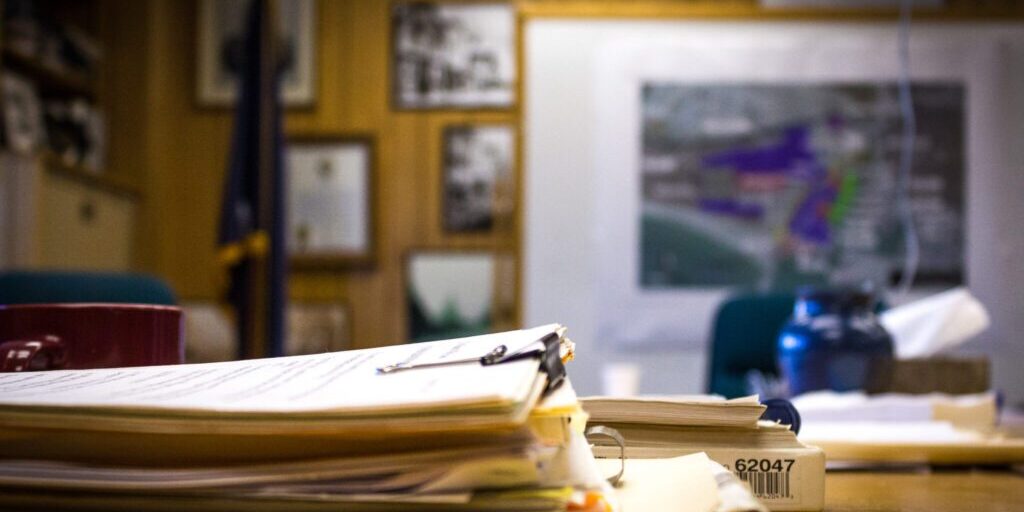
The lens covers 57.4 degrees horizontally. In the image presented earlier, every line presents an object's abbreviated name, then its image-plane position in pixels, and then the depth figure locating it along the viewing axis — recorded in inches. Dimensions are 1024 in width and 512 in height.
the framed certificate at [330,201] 130.5
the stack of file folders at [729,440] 20.1
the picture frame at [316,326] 129.3
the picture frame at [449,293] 129.0
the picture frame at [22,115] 103.5
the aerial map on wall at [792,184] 111.6
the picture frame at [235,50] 132.3
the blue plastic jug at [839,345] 42.8
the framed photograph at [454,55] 130.3
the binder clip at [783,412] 22.8
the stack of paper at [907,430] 29.6
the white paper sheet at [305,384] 12.7
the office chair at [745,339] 82.9
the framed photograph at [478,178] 129.7
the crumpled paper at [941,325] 49.7
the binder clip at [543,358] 14.8
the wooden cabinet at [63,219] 99.6
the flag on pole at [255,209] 104.6
